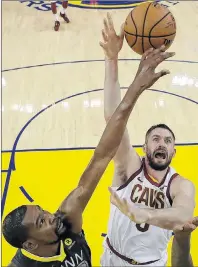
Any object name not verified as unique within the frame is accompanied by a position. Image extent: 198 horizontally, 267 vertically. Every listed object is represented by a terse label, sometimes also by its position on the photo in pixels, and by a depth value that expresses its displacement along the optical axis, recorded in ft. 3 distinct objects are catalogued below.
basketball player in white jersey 10.46
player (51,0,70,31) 28.78
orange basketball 11.30
